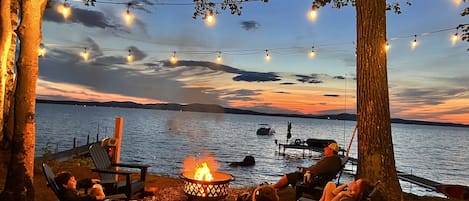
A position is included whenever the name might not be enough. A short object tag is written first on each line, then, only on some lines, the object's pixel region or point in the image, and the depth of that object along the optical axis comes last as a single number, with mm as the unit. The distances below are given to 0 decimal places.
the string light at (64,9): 6529
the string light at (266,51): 7716
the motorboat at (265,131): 60969
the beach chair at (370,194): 3449
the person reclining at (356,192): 3281
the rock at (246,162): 28891
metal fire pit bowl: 4145
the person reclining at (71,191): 3421
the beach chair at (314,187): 4473
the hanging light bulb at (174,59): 9428
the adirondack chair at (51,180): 3537
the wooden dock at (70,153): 17484
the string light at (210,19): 6670
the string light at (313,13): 6317
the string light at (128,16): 6633
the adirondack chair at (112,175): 4320
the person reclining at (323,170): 4543
